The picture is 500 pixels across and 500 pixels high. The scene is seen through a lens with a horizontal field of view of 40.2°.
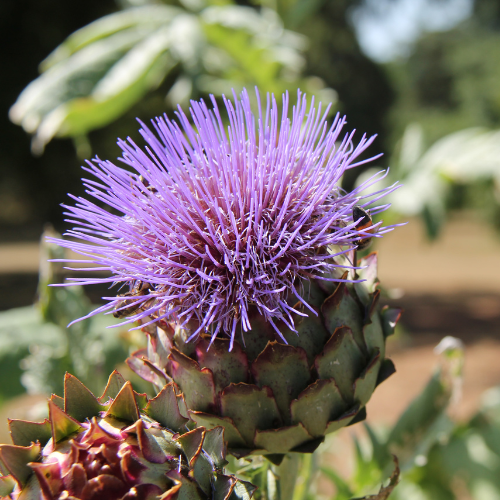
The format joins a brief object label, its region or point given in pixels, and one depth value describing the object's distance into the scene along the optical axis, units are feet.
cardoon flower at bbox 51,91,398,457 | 0.86
